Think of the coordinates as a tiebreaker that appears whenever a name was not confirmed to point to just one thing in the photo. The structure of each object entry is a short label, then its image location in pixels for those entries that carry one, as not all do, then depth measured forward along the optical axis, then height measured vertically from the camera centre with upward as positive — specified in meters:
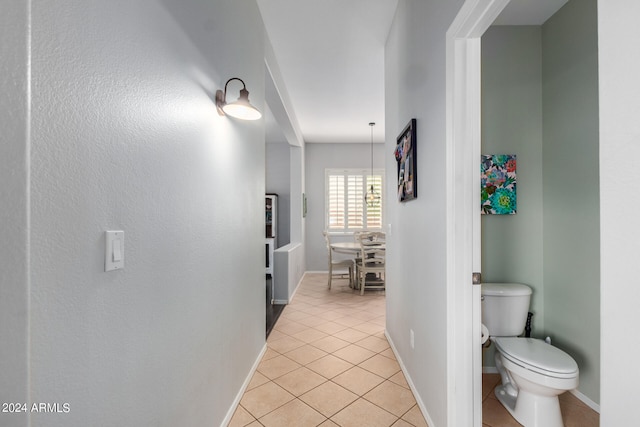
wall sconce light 1.71 +0.56
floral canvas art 2.50 +0.24
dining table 5.31 -0.50
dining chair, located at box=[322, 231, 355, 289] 5.66 -0.84
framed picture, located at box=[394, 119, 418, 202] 2.18 +0.38
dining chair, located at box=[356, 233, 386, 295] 5.21 -0.76
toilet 1.77 -0.82
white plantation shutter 7.16 +0.35
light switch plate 0.88 -0.09
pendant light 6.70 +0.39
